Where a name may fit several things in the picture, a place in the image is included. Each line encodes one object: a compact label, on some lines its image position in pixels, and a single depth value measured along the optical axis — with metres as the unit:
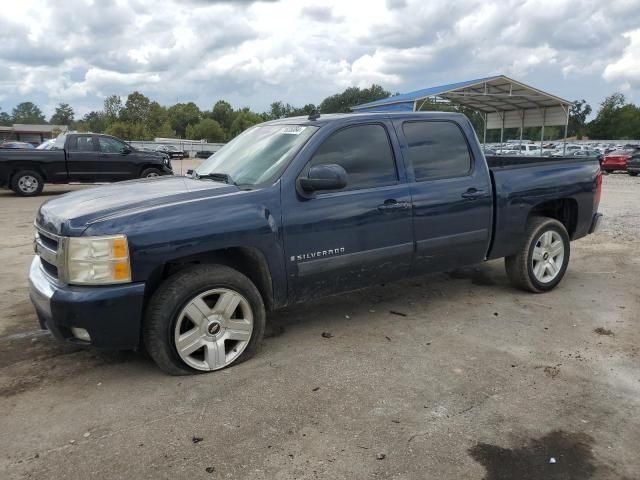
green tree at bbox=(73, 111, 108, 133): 99.99
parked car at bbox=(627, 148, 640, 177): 25.18
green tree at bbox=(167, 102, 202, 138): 116.75
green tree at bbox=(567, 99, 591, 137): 108.07
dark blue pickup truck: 3.38
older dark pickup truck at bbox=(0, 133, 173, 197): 14.38
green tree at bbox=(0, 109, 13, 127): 157.99
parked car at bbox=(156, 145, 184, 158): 49.82
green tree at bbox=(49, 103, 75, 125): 160.01
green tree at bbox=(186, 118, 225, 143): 99.56
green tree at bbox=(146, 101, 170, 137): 94.31
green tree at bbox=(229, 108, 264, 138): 107.69
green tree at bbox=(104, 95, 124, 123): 94.81
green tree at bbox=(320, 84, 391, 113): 114.25
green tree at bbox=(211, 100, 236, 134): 119.54
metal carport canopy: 20.58
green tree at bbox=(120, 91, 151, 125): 94.38
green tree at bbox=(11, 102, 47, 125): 170.55
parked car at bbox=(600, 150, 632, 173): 27.48
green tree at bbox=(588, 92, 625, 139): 96.12
